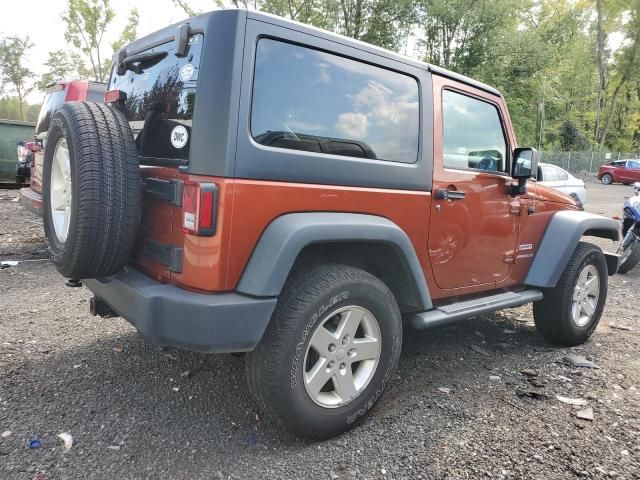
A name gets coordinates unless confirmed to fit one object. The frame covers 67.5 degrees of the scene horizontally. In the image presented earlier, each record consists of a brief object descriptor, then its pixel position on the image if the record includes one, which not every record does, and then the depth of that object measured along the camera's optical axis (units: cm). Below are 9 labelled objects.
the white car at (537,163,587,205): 1138
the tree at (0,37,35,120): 3303
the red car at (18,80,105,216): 555
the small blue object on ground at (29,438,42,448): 231
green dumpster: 1070
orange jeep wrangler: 211
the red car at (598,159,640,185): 2749
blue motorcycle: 674
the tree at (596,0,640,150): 3594
